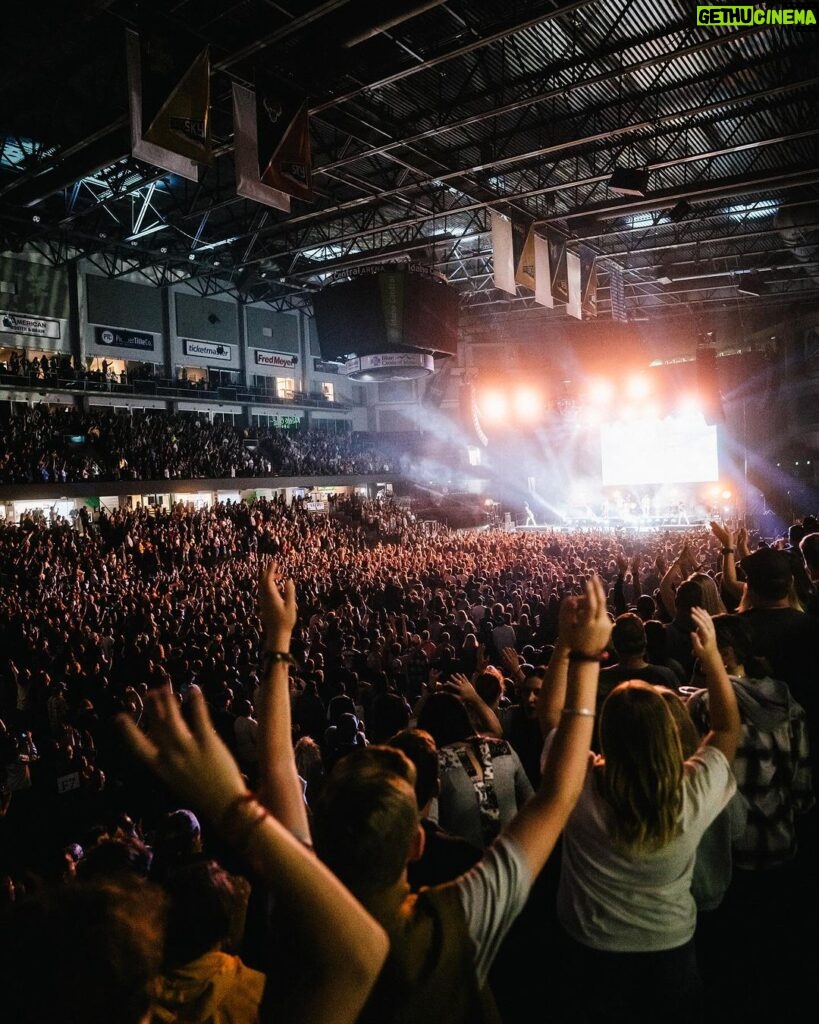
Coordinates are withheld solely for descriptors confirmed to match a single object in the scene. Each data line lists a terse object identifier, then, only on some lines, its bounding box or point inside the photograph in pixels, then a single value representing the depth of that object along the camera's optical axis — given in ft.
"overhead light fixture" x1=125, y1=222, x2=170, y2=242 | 67.26
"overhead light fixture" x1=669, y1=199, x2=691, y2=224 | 50.90
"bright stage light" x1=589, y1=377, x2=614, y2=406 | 80.23
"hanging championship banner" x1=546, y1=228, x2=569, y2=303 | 56.59
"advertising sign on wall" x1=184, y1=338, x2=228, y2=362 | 101.13
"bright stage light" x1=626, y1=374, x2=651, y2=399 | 76.59
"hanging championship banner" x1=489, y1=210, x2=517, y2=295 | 48.19
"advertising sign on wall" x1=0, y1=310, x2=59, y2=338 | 80.43
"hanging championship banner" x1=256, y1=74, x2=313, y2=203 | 31.89
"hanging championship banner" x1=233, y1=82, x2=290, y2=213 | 32.50
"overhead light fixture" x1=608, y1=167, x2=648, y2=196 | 42.45
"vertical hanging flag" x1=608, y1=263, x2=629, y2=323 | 67.31
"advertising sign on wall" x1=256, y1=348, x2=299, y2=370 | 112.06
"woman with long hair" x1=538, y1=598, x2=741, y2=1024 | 5.89
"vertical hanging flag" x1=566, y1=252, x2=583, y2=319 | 57.98
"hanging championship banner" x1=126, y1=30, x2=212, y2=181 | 27.55
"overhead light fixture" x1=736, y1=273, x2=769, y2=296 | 71.41
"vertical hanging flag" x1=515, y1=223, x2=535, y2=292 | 51.29
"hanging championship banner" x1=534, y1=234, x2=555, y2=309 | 53.21
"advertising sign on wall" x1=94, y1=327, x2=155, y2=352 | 90.53
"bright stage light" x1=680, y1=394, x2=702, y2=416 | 73.56
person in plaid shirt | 8.32
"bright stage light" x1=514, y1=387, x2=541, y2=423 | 82.43
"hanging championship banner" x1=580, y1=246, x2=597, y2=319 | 63.21
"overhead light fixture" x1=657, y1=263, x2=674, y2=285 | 75.98
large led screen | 87.40
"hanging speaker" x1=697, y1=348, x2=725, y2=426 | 70.74
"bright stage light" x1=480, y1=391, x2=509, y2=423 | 83.92
